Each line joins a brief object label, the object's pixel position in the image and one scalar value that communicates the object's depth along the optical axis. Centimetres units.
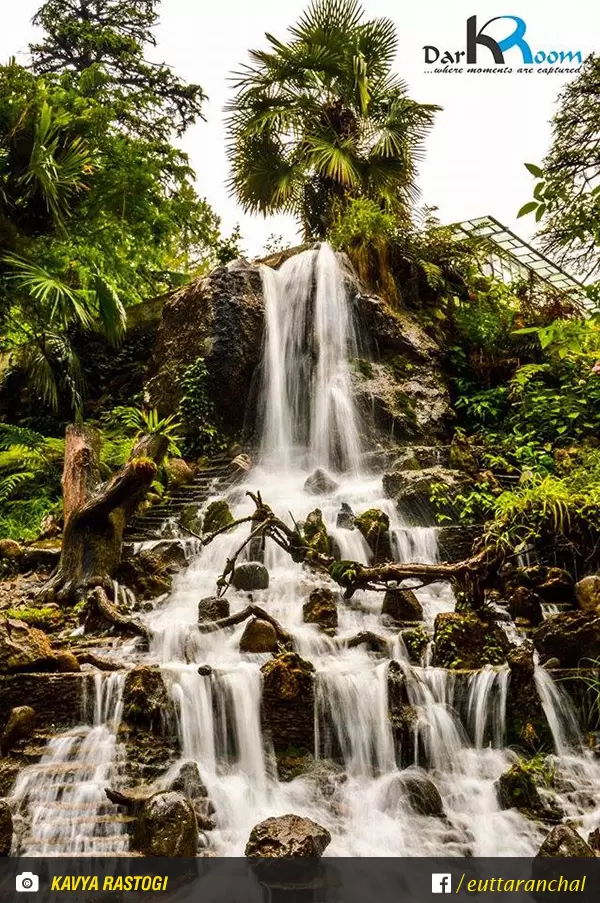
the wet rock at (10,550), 719
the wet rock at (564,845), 307
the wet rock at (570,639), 459
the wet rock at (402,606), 570
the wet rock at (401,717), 423
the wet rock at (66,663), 447
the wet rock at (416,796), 379
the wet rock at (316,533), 673
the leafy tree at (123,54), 1484
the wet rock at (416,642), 495
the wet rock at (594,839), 325
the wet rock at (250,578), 638
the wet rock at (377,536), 693
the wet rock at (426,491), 755
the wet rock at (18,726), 403
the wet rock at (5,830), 329
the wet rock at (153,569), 644
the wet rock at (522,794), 372
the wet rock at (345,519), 736
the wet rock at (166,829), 325
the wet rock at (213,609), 553
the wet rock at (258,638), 498
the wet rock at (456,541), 694
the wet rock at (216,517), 773
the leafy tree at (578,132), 966
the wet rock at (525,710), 427
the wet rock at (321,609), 559
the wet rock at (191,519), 791
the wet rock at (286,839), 316
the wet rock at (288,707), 432
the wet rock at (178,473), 943
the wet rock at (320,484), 887
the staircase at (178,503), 785
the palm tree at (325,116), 1345
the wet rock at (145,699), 418
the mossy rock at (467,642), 476
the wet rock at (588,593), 513
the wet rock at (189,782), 378
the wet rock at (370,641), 509
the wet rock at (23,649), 432
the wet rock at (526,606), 561
